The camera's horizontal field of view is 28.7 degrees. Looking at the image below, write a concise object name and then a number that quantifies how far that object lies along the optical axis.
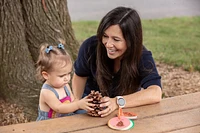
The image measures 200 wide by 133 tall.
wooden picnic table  1.97
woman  2.34
